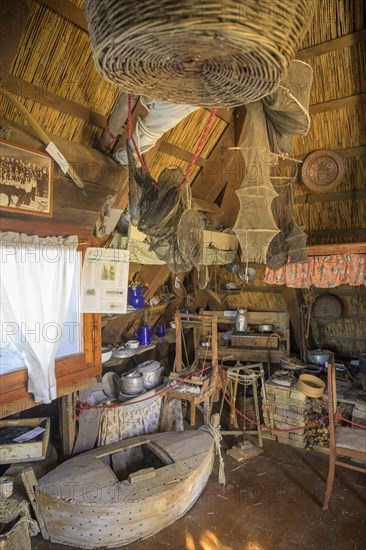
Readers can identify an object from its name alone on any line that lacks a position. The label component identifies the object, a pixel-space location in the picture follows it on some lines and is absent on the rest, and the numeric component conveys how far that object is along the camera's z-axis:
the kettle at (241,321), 6.77
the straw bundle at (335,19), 3.67
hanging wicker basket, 1.01
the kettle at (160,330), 6.57
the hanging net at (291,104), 1.97
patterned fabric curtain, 5.17
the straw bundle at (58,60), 2.76
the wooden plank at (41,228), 3.02
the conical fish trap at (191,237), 3.56
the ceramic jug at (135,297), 5.40
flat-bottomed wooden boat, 3.29
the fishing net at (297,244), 4.66
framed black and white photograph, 2.91
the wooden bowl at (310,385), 5.06
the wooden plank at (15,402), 3.09
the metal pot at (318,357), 6.07
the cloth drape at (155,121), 2.58
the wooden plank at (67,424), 4.30
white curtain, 3.08
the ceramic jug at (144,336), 5.93
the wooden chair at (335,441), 3.86
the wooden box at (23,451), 3.59
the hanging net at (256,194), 2.40
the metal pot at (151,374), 5.32
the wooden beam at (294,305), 6.46
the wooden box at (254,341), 6.46
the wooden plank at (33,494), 3.39
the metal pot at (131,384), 5.08
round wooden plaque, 4.98
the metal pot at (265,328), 6.81
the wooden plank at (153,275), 5.66
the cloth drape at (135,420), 4.62
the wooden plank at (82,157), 2.96
